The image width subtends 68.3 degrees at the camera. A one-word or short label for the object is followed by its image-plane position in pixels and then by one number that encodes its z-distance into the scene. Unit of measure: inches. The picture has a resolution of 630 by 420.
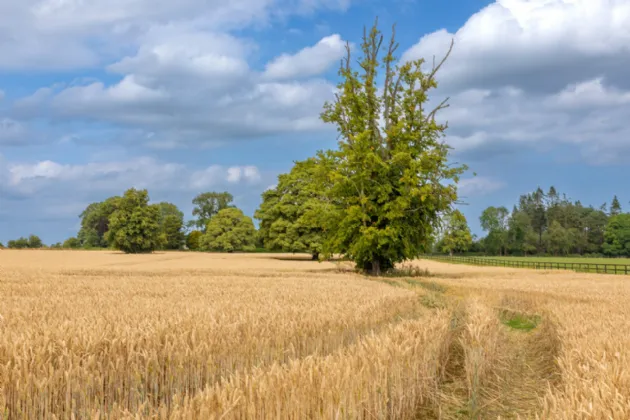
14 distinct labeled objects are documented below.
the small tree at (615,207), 6988.2
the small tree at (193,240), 4318.4
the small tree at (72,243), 4542.6
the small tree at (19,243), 4055.1
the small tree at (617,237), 5128.0
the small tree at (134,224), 3046.3
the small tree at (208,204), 5029.5
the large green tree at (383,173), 1208.2
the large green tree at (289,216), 2497.5
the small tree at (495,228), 5393.7
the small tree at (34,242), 4153.5
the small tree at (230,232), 3403.1
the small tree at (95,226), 4603.8
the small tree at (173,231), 4254.4
